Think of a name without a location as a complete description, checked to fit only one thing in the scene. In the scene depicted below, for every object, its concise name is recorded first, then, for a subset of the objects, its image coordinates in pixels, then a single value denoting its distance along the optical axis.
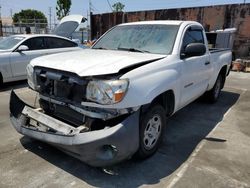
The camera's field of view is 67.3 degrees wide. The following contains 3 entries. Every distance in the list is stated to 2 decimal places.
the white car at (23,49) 5.13
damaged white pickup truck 2.04
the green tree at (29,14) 52.85
